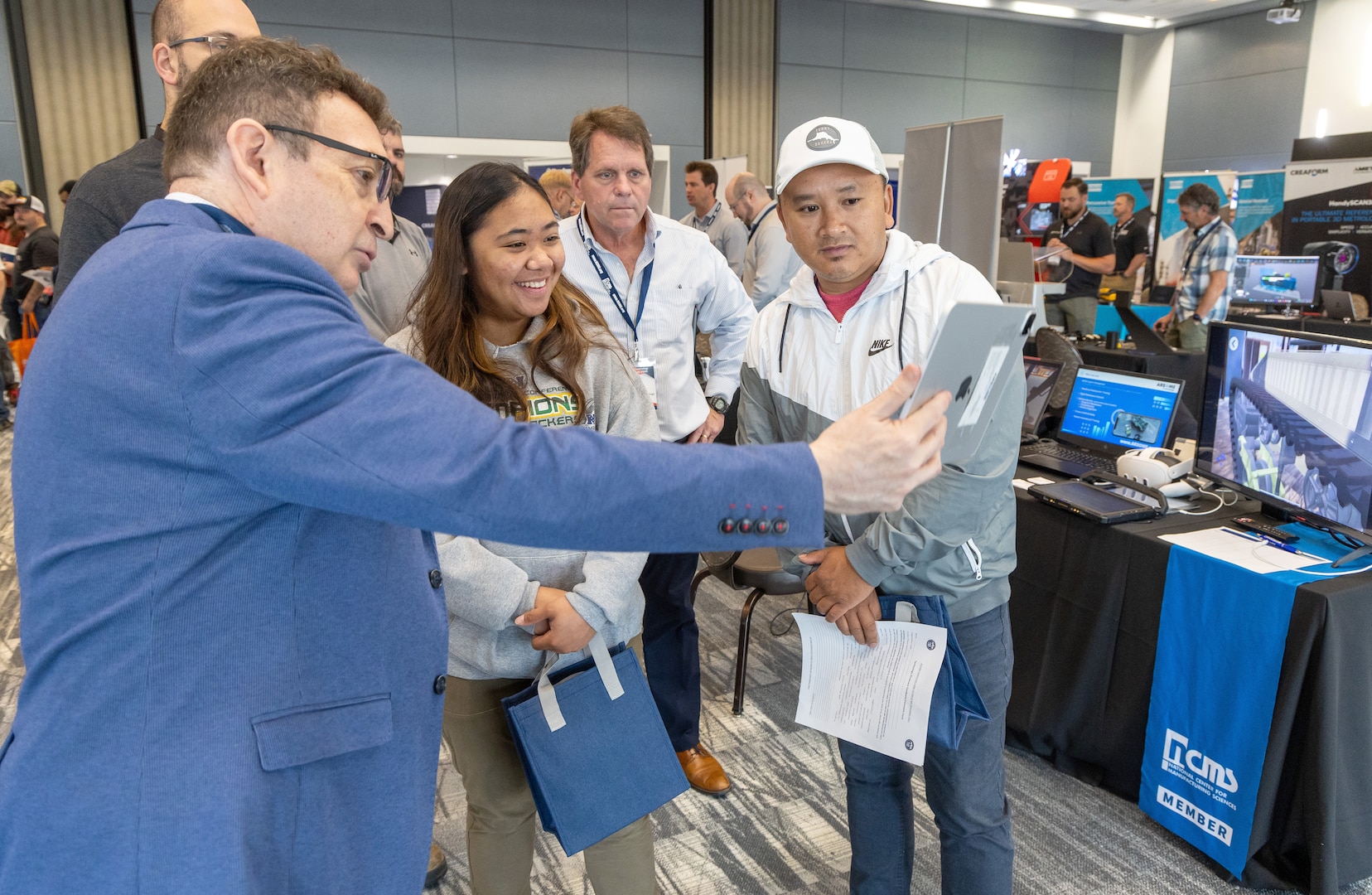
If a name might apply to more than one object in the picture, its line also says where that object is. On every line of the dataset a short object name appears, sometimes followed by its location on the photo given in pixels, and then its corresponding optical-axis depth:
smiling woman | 1.55
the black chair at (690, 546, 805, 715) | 2.73
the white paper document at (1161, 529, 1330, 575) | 1.96
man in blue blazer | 0.70
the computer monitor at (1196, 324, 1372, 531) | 1.91
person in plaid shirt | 5.79
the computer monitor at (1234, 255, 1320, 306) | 6.20
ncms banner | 1.91
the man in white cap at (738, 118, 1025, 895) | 1.51
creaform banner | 6.67
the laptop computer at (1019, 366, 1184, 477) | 2.69
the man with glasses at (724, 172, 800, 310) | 5.61
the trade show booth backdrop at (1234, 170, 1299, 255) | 9.40
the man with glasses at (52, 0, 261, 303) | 1.55
